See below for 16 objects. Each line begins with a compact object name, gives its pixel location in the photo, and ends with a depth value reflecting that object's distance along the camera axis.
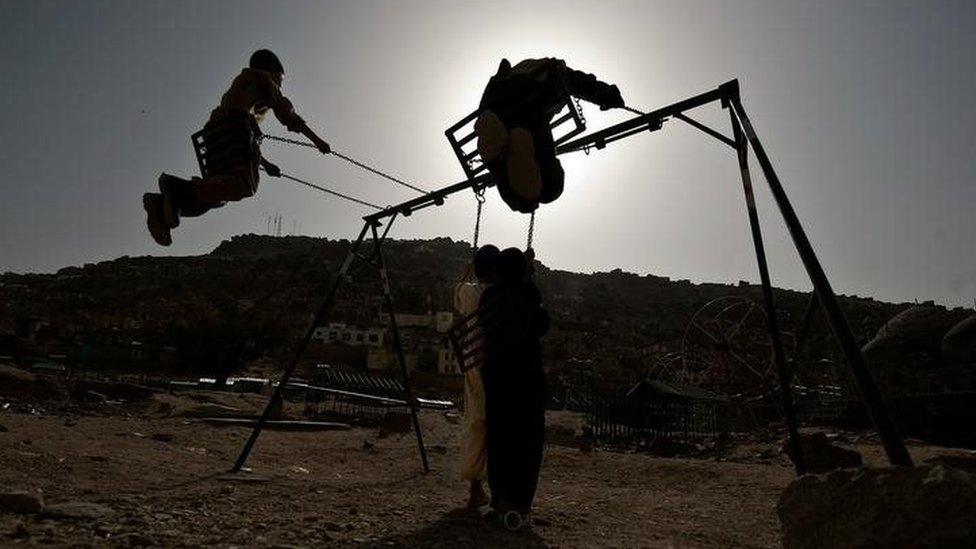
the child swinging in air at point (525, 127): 3.78
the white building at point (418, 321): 69.75
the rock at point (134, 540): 2.79
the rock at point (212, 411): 14.86
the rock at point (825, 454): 7.86
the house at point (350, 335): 65.44
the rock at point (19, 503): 3.16
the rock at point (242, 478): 5.17
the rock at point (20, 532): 2.73
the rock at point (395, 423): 13.94
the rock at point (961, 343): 23.16
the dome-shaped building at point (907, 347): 24.38
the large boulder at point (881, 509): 2.17
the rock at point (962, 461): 6.78
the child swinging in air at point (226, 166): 4.55
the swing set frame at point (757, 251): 2.93
